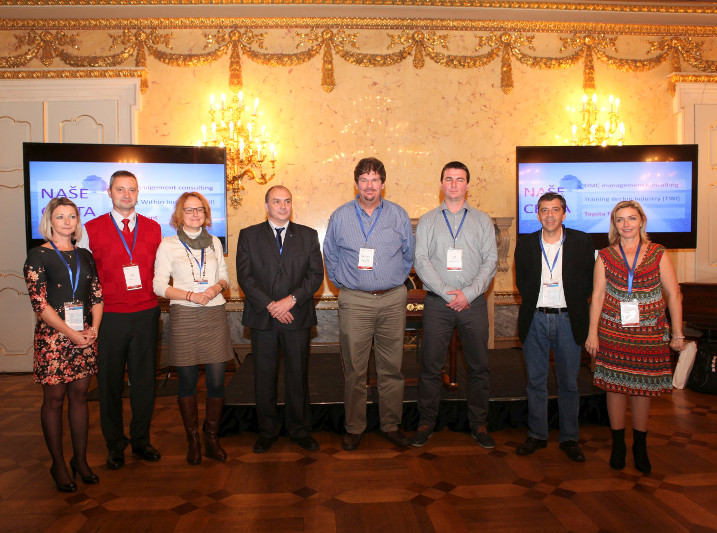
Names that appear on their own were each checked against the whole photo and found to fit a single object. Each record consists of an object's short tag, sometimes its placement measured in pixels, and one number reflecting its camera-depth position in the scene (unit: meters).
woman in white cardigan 2.82
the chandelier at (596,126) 5.38
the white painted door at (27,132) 5.22
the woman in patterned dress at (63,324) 2.51
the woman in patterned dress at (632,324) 2.67
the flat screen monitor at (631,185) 5.23
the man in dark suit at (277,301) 3.06
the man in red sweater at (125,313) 2.81
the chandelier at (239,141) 5.15
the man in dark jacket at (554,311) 2.94
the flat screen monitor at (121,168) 4.78
